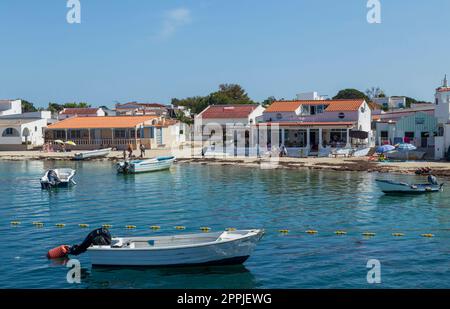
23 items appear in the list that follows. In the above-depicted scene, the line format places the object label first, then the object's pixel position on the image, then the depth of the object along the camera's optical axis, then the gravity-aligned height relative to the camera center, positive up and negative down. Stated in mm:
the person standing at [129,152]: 62906 -1523
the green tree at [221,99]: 112125 +8663
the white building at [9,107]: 96250 +6154
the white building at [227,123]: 69981 +1918
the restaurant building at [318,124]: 60875 +1359
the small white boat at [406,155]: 54531 -2123
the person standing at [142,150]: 63919 -1328
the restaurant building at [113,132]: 73000 +1045
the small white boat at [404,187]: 36031 -3571
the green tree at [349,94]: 117625 +8999
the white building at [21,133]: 76188 +1110
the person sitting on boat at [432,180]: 36806 -3150
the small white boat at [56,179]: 40812 -3007
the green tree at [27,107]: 130125 +8526
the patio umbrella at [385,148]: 51656 -1308
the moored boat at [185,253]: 20125 -4279
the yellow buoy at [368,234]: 25062 -4606
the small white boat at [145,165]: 50406 -2507
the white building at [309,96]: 74000 +5509
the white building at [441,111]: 53219 +2442
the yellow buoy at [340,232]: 25422 -4575
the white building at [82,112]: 92750 +4824
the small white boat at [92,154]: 64438 -1733
